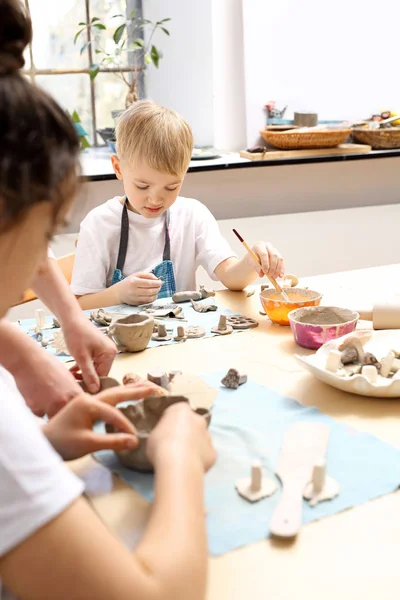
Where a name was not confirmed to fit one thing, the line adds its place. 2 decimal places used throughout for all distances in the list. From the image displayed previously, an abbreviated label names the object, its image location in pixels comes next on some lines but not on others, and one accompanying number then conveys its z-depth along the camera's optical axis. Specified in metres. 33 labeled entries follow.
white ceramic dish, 0.98
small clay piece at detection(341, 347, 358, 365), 1.08
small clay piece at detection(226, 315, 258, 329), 1.35
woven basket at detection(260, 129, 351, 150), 2.87
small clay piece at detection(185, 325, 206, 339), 1.30
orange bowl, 1.36
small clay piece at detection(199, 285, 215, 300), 1.58
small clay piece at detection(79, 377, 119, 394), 0.98
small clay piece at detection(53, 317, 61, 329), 1.39
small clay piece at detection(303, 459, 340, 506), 0.73
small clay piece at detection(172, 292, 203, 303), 1.54
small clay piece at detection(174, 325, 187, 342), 1.29
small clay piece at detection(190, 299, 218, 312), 1.47
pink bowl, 1.21
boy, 1.62
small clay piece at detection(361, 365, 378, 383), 1.01
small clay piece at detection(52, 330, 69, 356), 1.24
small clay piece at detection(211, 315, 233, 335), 1.32
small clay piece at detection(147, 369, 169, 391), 1.02
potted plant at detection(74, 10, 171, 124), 2.89
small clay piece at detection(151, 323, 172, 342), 1.29
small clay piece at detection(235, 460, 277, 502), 0.73
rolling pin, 1.27
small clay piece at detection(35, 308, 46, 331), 1.37
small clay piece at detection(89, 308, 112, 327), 1.39
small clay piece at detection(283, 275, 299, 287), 1.57
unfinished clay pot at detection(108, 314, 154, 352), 1.22
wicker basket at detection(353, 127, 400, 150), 3.03
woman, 0.54
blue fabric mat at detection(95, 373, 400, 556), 0.69
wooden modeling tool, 0.68
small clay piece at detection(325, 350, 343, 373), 1.04
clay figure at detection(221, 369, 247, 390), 1.03
